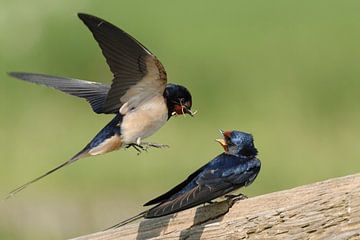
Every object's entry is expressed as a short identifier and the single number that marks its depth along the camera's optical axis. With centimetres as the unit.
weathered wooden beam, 612
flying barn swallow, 723
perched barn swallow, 633
